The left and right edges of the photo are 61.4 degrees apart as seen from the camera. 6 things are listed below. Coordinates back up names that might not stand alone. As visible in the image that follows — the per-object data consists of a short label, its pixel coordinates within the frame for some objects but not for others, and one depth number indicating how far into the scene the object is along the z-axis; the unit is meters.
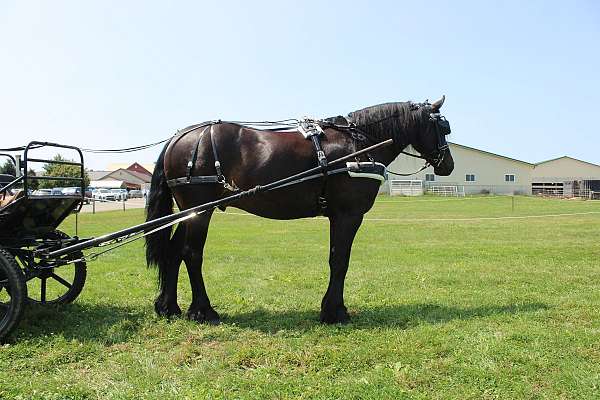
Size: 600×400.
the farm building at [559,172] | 68.25
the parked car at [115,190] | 57.88
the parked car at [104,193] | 48.95
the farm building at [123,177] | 102.94
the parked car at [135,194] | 65.41
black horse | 5.66
